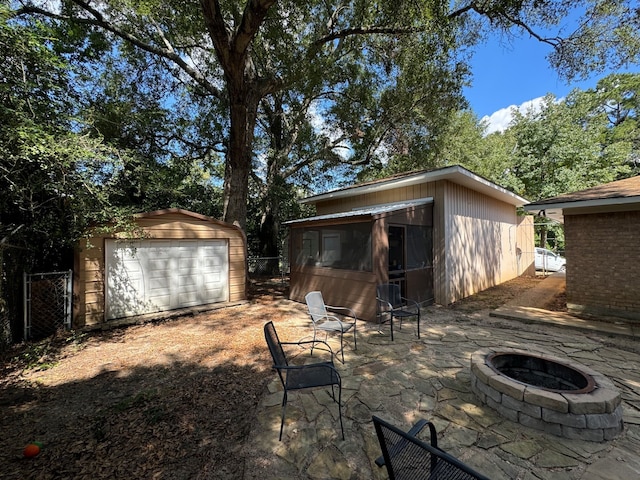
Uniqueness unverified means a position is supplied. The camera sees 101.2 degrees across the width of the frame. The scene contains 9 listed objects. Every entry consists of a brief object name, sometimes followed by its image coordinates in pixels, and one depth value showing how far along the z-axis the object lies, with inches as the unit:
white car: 569.3
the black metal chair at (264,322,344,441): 97.8
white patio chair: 164.7
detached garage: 215.5
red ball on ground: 88.6
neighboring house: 222.2
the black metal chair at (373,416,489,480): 50.1
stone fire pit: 93.1
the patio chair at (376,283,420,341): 214.4
